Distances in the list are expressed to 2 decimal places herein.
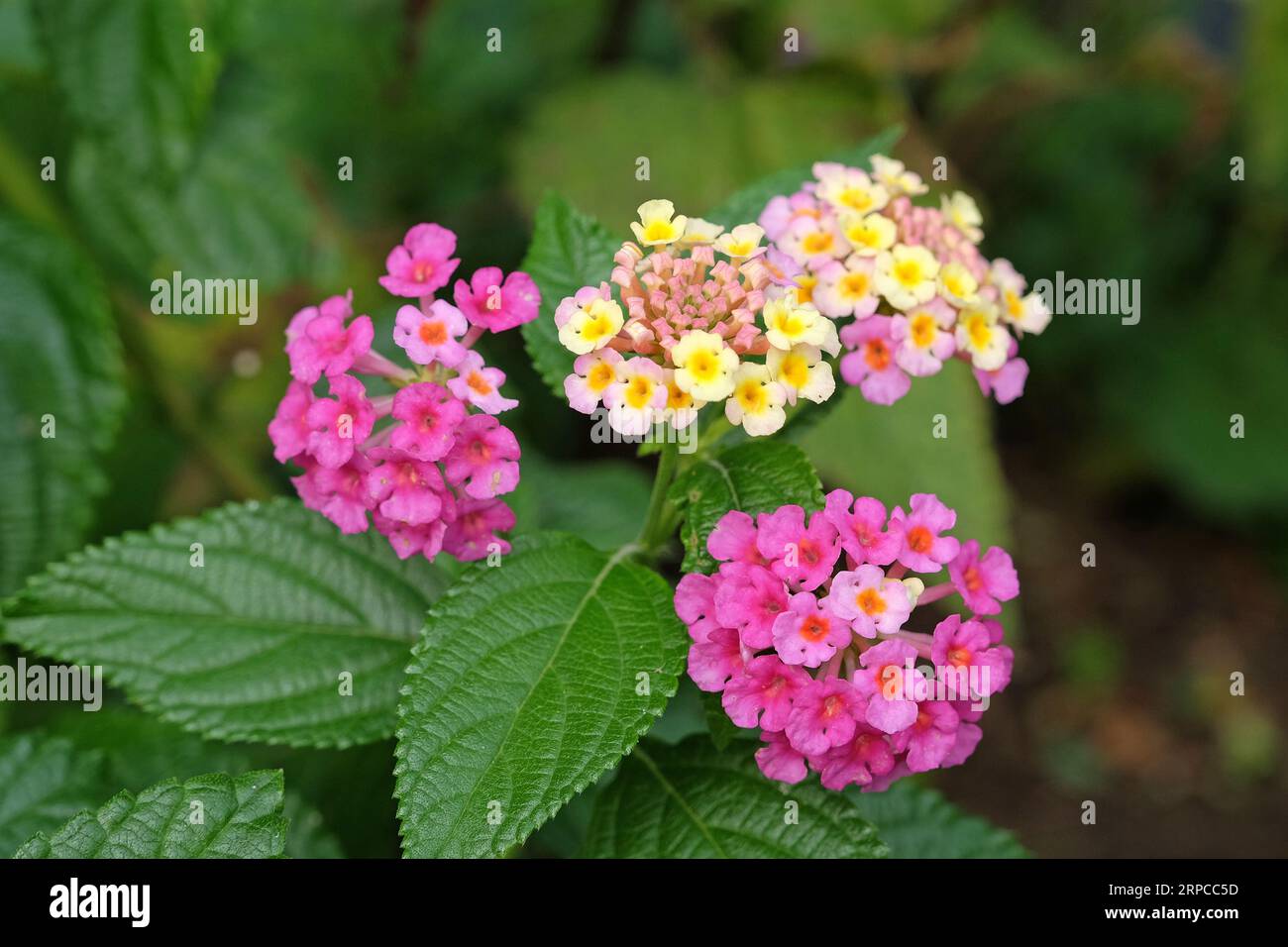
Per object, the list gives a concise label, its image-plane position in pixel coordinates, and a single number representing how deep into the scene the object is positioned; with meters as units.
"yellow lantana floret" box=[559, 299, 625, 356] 0.29
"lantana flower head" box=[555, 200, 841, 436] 0.29
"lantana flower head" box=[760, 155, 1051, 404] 0.30
